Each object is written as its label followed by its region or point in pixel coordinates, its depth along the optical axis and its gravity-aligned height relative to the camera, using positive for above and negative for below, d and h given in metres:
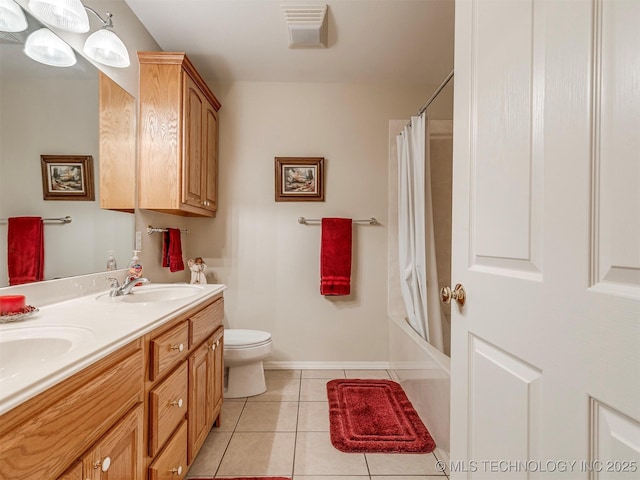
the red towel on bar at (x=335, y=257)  2.50 -0.17
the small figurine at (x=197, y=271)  2.41 -0.28
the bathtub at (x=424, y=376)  1.51 -0.84
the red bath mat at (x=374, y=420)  1.60 -1.10
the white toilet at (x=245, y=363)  2.03 -0.89
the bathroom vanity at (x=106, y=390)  0.57 -0.39
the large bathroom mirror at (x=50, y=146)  1.03 +0.35
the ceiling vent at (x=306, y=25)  1.76 +1.33
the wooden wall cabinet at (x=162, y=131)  1.86 +0.65
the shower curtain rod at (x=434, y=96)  1.77 +0.93
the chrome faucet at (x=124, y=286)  1.40 -0.24
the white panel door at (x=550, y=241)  0.46 -0.01
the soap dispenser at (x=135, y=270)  1.51 -0.17
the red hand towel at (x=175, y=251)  2.14 -0.11
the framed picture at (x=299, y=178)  2.56 +0.50
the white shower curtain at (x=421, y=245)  2.02 -0.05
